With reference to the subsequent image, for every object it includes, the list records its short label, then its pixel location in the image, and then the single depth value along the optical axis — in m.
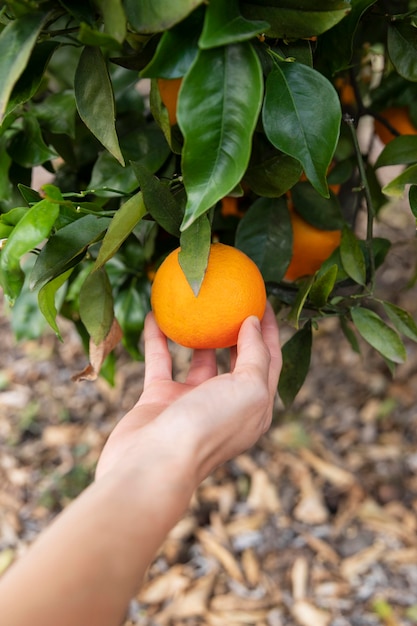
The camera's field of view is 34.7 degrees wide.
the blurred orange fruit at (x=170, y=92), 0.72
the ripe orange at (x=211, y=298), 0.73
